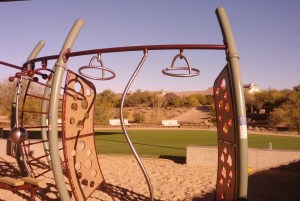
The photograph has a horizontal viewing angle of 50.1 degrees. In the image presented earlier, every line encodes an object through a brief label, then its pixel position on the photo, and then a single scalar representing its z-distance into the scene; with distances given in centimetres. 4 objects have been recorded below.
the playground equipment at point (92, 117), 405
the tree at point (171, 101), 6921
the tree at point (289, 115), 3378
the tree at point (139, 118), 4637
